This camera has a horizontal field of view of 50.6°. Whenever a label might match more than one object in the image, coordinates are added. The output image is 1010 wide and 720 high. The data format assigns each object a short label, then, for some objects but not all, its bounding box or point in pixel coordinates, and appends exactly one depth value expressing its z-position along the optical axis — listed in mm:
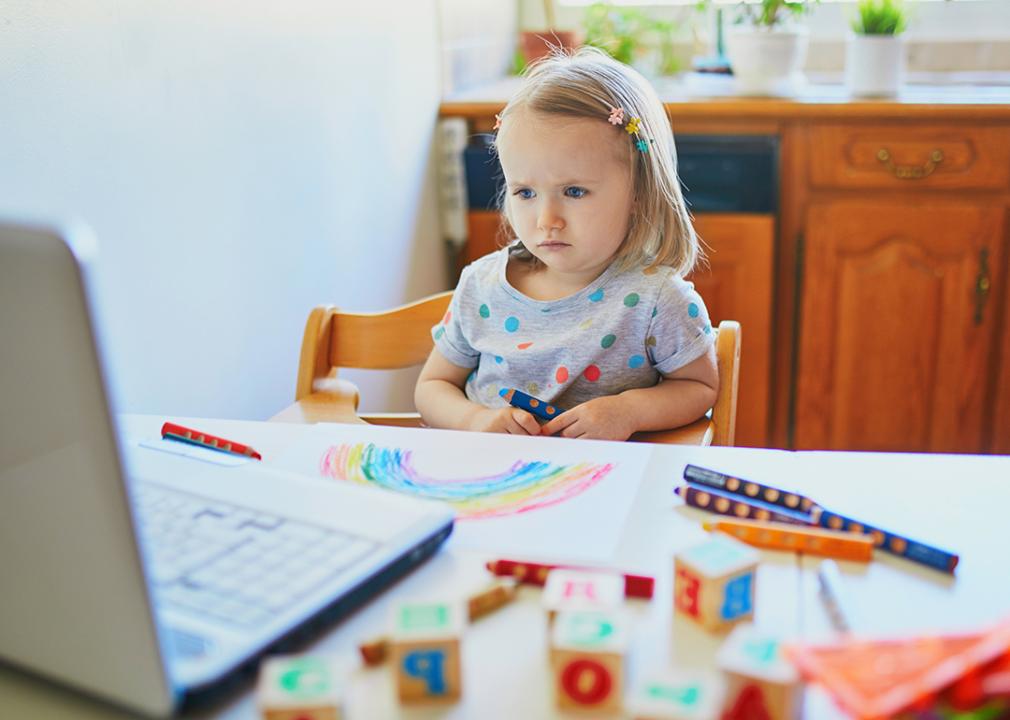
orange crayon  671
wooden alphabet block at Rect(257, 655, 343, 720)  495
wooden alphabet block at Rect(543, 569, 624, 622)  565
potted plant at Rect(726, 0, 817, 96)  2098
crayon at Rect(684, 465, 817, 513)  725
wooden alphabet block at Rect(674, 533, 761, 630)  585
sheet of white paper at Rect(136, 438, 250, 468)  821
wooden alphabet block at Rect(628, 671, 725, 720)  473
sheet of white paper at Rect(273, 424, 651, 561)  722
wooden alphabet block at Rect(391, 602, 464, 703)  526
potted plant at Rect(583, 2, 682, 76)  2383
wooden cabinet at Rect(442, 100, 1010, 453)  2018
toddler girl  1136
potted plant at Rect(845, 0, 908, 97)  2078
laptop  454
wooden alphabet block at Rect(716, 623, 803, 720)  486
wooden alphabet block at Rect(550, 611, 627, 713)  512
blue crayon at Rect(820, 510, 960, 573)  651
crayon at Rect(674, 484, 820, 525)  716
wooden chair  1131
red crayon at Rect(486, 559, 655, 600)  635
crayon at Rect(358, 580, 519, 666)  574
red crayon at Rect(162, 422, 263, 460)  881
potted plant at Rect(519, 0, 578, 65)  2473
